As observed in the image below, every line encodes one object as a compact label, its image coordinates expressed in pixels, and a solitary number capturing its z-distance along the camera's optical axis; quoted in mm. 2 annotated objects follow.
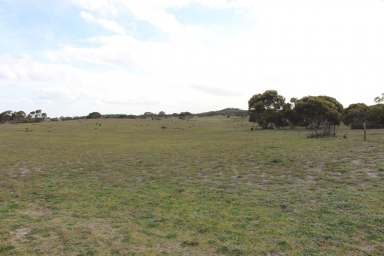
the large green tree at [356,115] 52750
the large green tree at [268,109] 60562
